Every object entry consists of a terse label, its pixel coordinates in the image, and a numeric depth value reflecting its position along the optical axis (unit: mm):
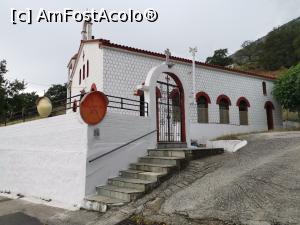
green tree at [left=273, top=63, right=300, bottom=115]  21344
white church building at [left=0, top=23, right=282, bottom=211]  8656
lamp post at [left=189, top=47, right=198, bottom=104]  18422
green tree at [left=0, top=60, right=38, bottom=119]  27562
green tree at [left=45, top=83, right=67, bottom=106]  46000
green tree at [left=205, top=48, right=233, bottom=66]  50600
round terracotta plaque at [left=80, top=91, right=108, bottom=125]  8477
